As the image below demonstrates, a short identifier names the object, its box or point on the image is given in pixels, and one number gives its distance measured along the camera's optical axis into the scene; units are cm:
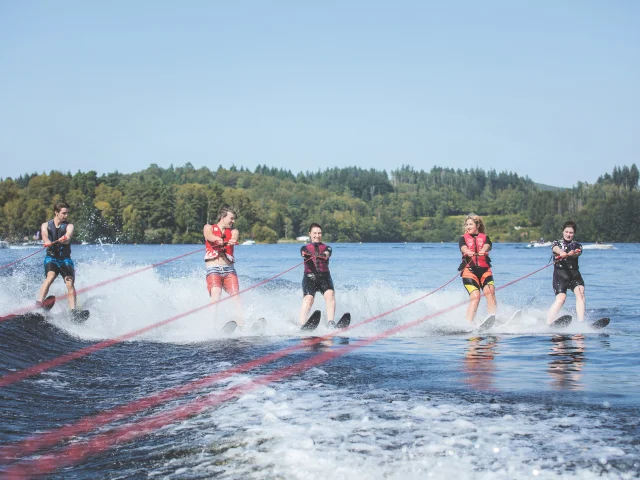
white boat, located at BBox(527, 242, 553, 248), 11021
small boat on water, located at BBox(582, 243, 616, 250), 8778
